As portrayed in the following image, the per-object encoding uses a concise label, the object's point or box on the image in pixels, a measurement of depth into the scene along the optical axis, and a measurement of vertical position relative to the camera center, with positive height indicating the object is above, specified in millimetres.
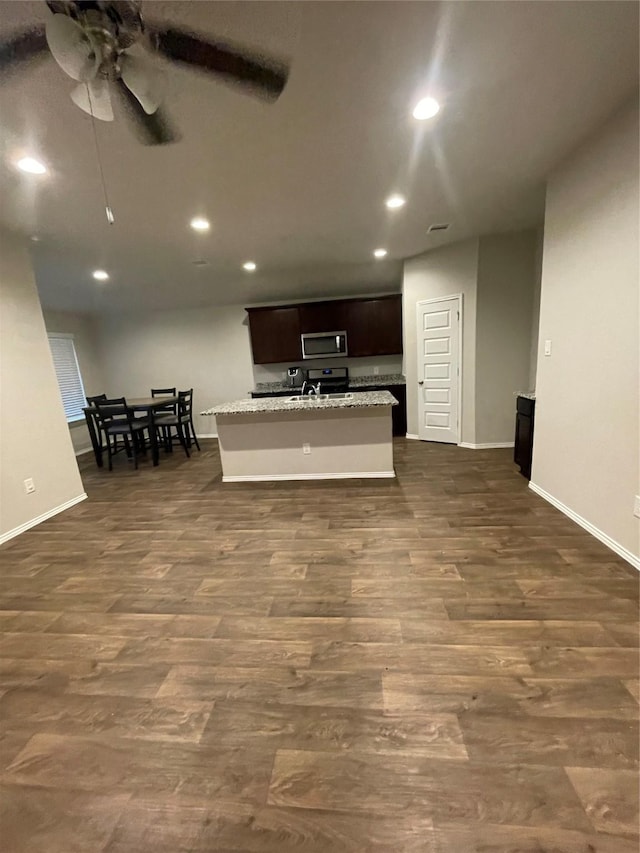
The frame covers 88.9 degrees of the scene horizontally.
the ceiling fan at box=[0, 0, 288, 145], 1146 +1199
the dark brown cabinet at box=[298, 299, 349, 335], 5488 +759
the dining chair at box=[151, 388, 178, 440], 5418 -560
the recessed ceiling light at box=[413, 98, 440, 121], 1727 +1308
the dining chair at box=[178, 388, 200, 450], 5199 -523
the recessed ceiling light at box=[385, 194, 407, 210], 2795 +1335
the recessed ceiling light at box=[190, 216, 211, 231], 3012 +1366
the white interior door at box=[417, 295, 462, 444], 4359 -191
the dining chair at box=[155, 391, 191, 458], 5016 -756
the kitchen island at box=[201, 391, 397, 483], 3465 -813
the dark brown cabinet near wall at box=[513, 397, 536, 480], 3234 -859
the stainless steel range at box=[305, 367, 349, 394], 5660 -280
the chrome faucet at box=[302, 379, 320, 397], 4264 -346
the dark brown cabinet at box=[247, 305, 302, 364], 5590 +538
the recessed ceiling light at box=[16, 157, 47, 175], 2018 +1345
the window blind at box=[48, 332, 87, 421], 5488 +95
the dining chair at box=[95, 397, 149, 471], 4484 -649
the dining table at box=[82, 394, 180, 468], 4660 -565
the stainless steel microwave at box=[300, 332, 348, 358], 5531 +286
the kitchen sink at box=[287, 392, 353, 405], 3635 -408
